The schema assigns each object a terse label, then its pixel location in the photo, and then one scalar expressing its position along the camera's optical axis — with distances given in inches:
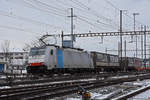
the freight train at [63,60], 1140.5
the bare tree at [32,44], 3024.1
